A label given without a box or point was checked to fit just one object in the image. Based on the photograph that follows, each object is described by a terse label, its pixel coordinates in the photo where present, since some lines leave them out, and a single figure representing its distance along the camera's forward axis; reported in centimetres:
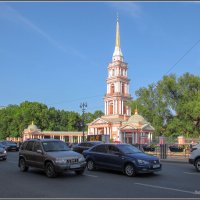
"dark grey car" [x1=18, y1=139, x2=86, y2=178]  1109
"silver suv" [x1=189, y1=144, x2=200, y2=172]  1333
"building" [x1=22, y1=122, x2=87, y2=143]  7516
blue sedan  1151
